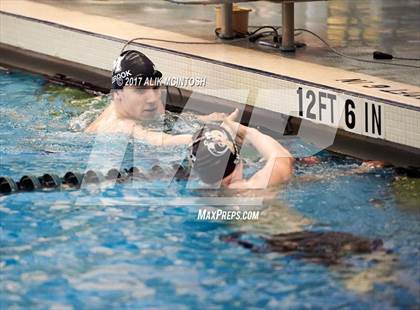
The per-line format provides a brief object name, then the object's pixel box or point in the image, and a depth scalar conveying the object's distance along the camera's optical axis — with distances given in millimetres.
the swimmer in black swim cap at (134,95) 14273
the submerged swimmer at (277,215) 10078
